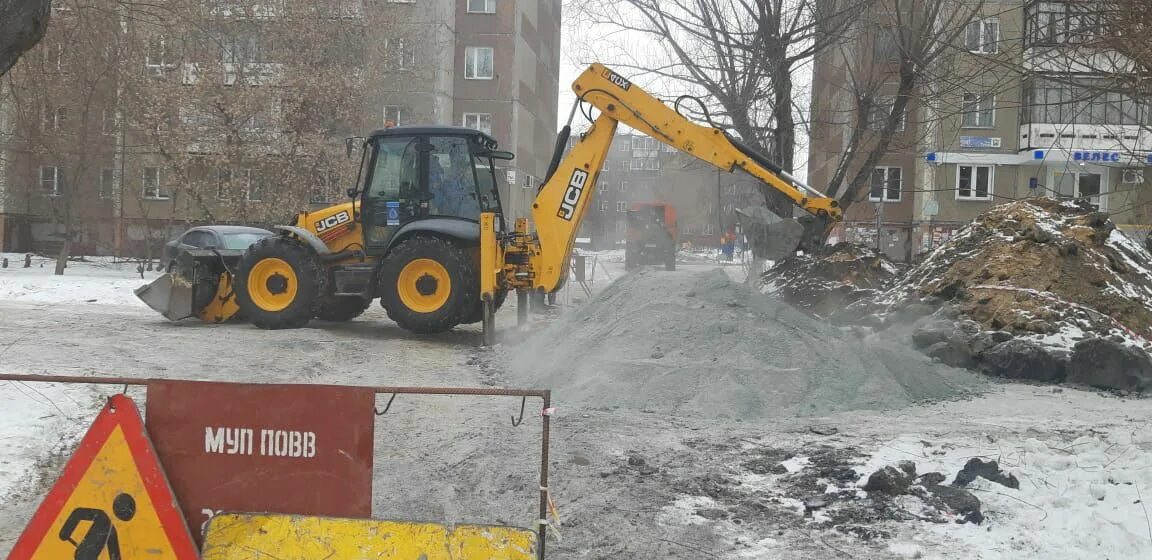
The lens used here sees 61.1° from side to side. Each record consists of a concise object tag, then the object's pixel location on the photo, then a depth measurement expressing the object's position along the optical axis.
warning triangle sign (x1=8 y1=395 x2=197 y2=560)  4.05
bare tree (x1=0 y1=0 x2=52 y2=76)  6.16
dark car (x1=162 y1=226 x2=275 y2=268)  20.52
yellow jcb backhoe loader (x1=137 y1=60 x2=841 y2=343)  12.80
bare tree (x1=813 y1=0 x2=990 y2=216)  12.52
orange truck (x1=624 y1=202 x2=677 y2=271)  42.06
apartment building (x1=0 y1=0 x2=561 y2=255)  25.52
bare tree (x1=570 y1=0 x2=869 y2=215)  16.08
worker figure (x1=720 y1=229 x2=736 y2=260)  52.98
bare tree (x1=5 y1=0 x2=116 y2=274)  18.22
